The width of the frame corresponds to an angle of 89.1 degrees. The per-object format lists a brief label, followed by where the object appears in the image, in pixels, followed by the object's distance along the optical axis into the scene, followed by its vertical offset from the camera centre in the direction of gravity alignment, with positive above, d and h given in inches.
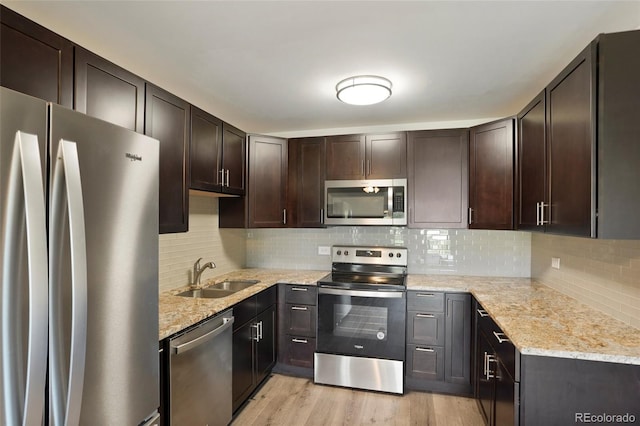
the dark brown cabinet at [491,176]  107.5 +12.9
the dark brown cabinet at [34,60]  48.0 +24.1
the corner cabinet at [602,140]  55.3 +13.3
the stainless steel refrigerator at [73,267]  34.6 -6.9
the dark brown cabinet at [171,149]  77.4 +15.9
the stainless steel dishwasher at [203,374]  69.0 -38.4
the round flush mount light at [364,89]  89.2 +34.3
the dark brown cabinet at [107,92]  59.6 +24.0
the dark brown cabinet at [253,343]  95.7 -42.7
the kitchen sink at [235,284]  120.2 -27.2
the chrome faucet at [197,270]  111.7 -20.5
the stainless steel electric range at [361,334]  110.8 -42.5
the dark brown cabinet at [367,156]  124.9 +22.0
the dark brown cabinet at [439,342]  107.8 -43.6
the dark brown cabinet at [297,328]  119.7 -43.2
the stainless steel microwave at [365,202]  122.3 +4.0
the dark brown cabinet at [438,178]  119.3 +12.9
